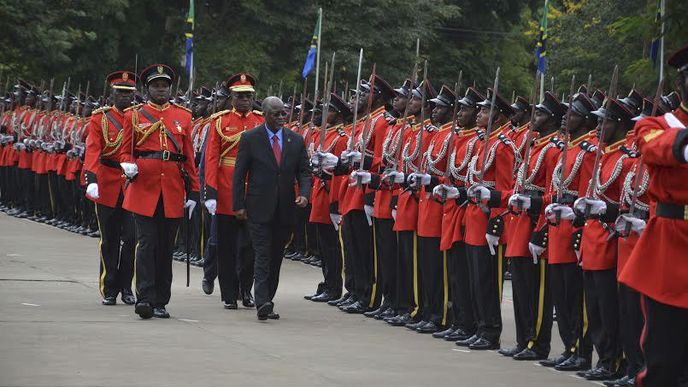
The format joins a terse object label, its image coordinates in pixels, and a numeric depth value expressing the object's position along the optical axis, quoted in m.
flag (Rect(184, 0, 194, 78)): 31.09
